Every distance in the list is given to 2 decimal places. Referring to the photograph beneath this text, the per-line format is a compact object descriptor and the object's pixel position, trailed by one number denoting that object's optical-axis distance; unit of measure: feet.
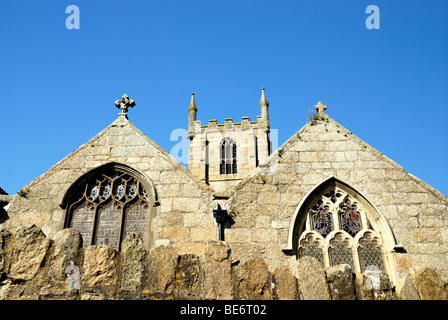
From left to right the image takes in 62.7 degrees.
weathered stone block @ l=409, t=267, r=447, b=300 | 8.07
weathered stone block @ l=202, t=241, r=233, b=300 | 8.43
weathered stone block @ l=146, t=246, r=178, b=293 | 8.50
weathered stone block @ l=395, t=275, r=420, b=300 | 8.12
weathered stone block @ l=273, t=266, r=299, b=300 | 8.29
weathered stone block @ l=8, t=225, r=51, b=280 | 8.83
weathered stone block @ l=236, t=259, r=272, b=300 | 8.36
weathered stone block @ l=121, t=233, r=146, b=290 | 8.55
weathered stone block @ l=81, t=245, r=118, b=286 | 8.62
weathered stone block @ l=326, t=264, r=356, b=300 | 8.18
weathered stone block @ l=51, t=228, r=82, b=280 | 8.78
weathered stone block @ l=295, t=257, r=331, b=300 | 8.25
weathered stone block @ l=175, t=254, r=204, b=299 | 8.46
